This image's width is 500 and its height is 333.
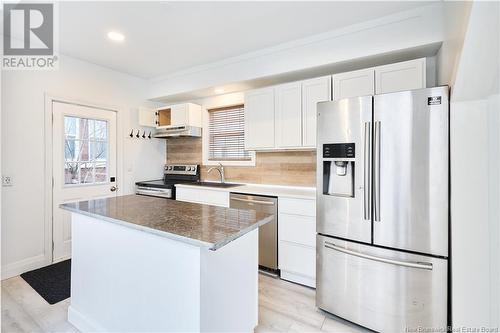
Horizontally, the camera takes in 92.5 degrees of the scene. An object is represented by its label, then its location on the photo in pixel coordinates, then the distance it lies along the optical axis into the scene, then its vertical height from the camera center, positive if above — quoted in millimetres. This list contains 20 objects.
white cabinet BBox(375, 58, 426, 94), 2186 +844
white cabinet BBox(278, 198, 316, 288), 2516 -812
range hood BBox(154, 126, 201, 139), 3869 +562
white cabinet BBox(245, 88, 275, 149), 3020 +608
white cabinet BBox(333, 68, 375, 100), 2387 +846
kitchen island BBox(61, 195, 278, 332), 1288 -642
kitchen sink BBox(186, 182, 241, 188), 3441 -283
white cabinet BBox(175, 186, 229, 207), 3156 -422
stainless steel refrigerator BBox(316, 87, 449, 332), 1641 -326
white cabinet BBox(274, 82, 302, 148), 2818 +608
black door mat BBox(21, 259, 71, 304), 2340 -1252
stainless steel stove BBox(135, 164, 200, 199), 3689 -265
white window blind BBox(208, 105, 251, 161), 3732 +506
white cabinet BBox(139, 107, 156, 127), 3952 +821
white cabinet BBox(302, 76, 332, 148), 2621 +741
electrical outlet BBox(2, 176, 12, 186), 2605 -165
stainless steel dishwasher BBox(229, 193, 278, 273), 2744 -775
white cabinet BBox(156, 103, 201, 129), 3844 +837
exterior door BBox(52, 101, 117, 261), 3062 +92
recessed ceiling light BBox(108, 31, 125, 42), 2576 +1430
